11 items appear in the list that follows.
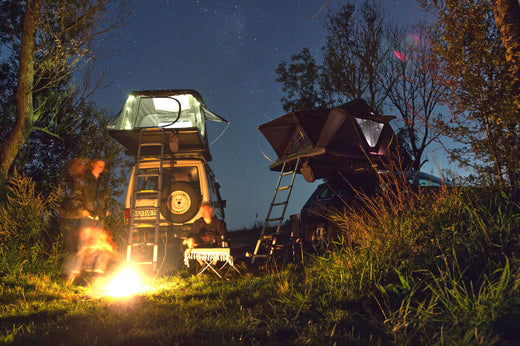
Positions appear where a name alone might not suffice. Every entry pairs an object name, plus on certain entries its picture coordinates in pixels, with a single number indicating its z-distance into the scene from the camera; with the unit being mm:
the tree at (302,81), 16734
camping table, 6355
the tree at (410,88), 14109
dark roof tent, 7914
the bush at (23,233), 6461
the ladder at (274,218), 7388
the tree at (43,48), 8711
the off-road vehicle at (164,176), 7398
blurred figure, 6379
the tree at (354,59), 14922
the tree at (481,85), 4578
